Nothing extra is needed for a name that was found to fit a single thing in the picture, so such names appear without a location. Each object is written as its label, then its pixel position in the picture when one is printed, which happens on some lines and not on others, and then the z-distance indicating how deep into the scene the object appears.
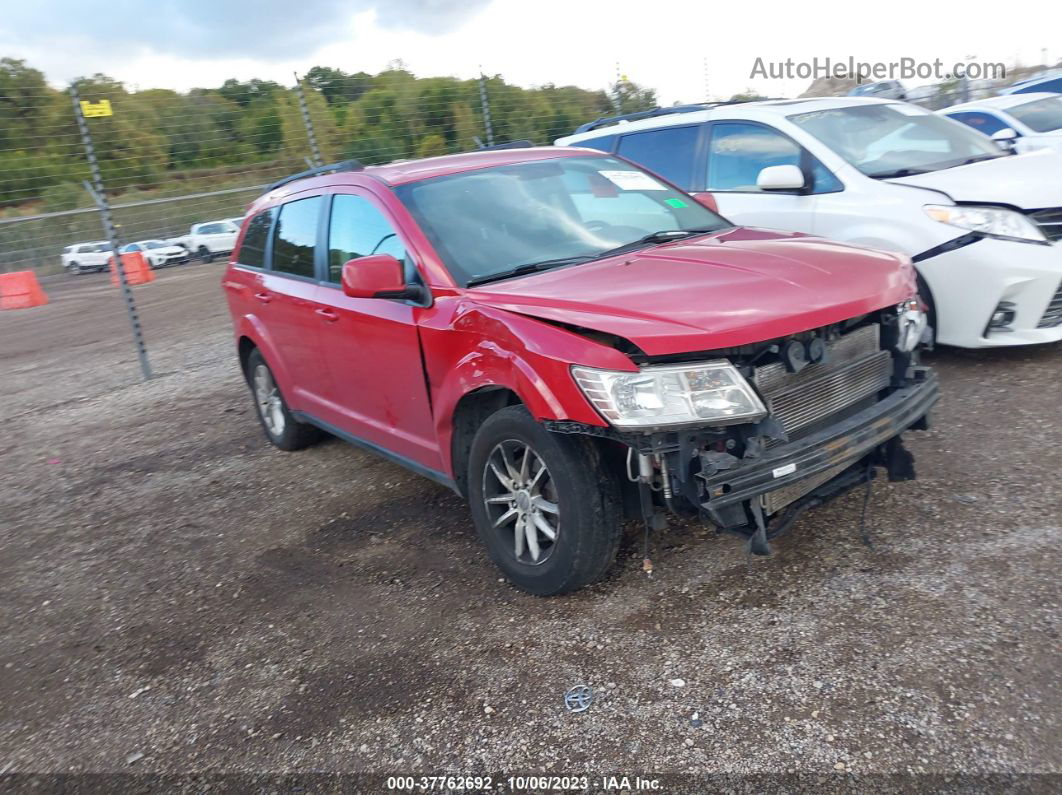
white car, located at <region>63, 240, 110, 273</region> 23.70
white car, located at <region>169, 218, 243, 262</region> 27.05
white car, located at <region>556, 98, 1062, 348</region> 5.23
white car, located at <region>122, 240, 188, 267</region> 27.56
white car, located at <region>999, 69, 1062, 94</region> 14.20
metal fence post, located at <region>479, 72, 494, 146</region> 13.08
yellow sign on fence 8.77
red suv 2.98
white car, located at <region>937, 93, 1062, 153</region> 11.16
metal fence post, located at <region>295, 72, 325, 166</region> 12.78
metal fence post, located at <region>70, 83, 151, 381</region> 8.88
